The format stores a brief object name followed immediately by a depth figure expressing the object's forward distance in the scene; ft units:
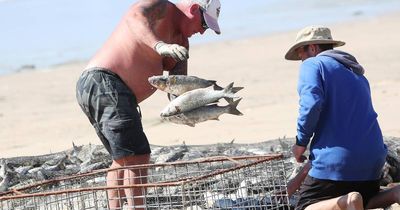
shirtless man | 30.56
